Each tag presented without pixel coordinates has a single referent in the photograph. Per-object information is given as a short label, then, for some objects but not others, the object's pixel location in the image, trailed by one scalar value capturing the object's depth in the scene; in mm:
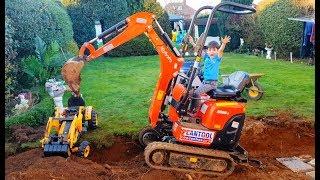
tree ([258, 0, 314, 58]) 11990
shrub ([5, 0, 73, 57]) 7181
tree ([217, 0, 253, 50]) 14991
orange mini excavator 3900
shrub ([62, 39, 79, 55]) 11210
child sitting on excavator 4031
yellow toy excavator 4057
